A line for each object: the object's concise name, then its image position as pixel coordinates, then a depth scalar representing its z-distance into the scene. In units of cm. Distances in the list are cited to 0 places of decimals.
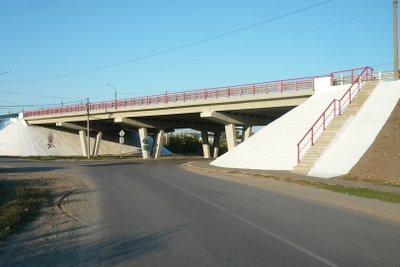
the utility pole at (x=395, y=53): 3228
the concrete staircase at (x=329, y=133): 2458
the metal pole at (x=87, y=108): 6062
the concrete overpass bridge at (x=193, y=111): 3722
